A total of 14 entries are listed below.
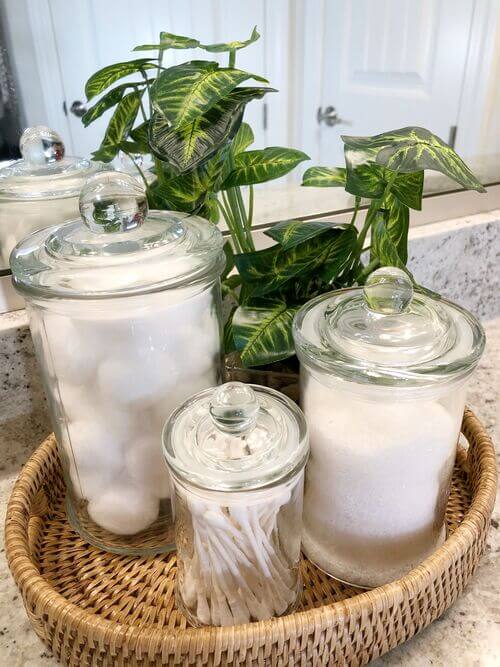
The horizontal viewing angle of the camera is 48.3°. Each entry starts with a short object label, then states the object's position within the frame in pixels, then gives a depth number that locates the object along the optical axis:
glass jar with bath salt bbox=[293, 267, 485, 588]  0.32
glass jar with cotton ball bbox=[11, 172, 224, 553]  0.32
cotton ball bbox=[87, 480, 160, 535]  0.37
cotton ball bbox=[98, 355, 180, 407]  0.34
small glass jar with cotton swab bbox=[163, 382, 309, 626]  0.29
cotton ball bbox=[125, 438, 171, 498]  0.36
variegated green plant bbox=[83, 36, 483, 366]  0.33
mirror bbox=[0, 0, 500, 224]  0.54
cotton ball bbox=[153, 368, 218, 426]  0.36
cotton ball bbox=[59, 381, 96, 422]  0.35
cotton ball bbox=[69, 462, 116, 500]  0.37
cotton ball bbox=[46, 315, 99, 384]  0.33
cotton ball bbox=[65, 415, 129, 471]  0.35
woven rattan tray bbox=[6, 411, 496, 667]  0.29
